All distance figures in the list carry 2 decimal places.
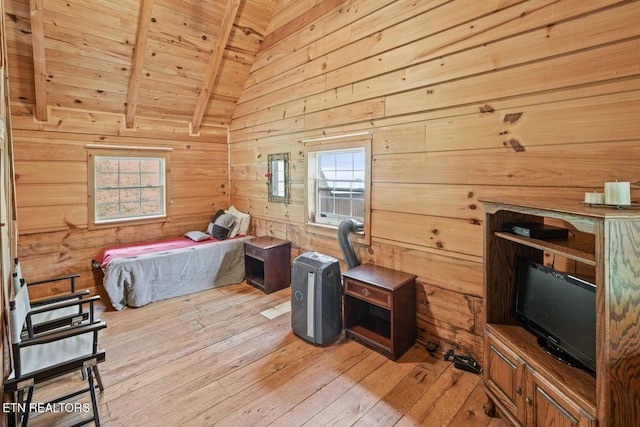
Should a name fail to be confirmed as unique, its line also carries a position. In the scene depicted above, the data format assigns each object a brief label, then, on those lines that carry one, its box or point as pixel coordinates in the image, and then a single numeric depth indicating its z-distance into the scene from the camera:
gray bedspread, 3.45
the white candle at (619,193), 1.29
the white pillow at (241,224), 4.61
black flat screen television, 1.39
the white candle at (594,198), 1.38
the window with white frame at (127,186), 4.04
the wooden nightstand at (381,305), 2.45
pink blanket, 3.70
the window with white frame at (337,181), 3.15
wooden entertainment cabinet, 1.16
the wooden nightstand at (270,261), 3.84
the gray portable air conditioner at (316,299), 2.66
